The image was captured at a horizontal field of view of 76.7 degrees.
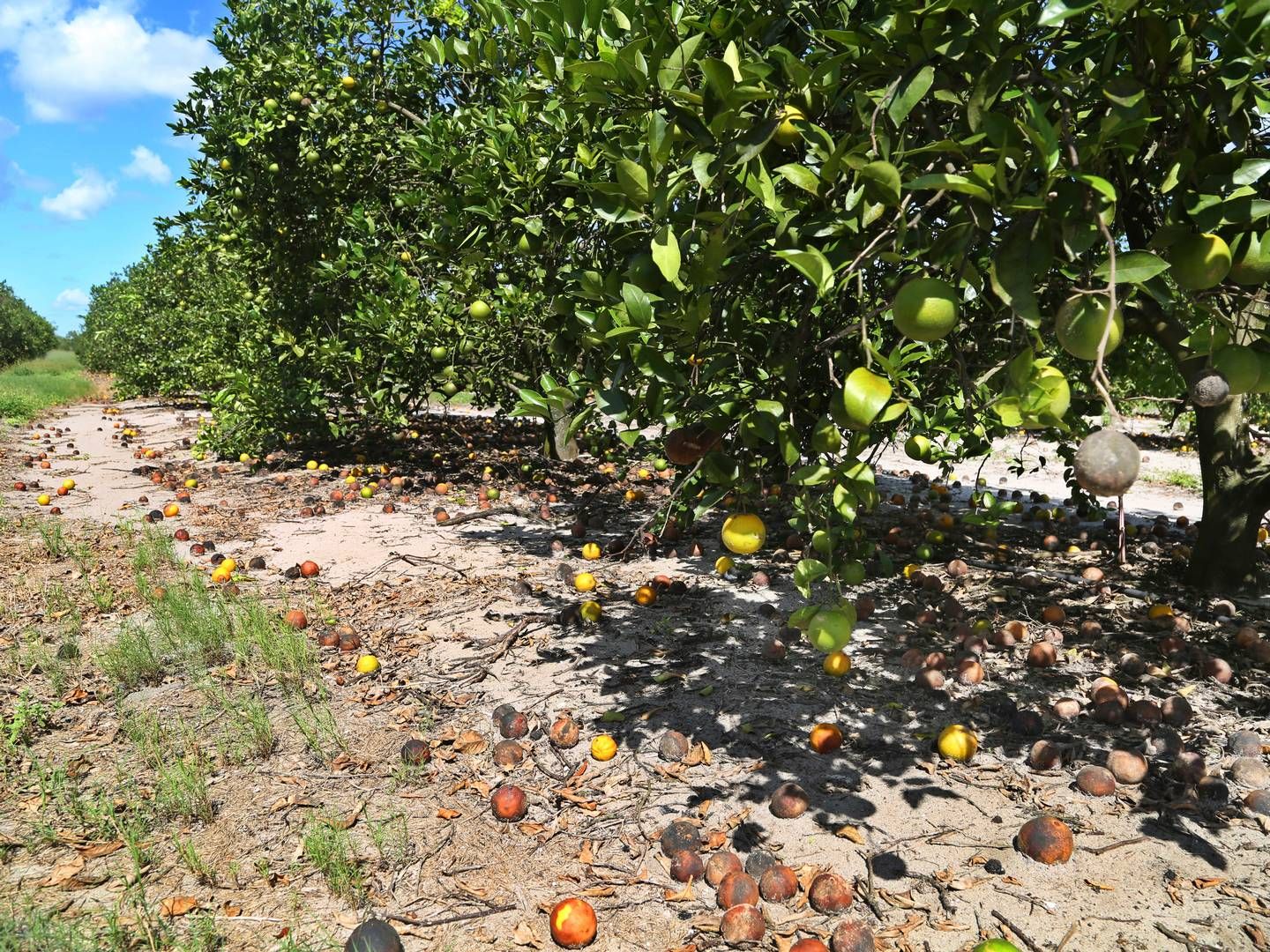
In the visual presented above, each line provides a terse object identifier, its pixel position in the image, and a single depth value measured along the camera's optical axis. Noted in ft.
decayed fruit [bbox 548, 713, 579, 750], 11.35
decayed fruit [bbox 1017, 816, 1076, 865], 8.65
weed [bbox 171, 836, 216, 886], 8.59
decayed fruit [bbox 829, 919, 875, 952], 7.36
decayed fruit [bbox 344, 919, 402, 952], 7.34
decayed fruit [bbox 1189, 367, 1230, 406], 5.40
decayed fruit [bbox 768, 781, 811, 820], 9.55
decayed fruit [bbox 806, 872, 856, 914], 8.08
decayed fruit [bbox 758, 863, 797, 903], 8.20
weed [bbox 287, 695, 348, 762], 11.23
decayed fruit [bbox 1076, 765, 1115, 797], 9.85
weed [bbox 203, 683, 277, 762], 11.21
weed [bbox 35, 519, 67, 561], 20.47
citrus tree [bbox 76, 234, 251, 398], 38.96
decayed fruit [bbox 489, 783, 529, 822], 9.71
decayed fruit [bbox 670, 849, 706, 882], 8.62
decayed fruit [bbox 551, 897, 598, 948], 7.77
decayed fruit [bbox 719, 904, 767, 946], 7.66
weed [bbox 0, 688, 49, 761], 11.23
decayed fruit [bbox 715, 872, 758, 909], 8.12
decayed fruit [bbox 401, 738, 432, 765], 10.84
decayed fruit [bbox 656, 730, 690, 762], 10.99
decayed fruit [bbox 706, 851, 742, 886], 8.48
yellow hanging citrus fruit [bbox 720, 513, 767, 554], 7.91
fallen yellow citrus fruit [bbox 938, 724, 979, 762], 10.72
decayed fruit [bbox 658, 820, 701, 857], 9.02
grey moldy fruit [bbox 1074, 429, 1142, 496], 4.42
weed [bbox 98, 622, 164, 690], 13.30
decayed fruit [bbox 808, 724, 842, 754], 10.91
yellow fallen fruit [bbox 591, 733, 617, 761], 11.07
